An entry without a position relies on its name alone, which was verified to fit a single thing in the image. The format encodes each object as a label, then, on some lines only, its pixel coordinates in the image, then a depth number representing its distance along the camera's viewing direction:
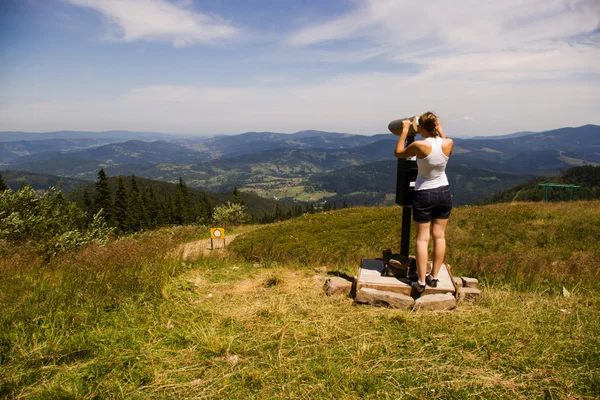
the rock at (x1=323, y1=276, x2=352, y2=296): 5.54
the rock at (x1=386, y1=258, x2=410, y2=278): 5.58
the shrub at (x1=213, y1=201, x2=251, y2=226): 51.06
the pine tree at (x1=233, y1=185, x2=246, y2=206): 64.82
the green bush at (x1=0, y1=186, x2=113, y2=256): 9.71
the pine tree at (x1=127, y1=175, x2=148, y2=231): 61.34
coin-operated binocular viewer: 5.28
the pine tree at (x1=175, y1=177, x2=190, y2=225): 66.31
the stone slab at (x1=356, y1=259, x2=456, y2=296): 5.13
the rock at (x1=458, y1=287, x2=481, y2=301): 5.20
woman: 4.66
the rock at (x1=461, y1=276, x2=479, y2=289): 5.85
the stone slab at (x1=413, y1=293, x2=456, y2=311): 4.80
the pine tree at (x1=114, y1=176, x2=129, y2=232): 59.97
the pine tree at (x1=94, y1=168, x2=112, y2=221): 55.97
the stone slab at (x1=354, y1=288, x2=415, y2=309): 4.93
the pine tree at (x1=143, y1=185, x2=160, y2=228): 64.64
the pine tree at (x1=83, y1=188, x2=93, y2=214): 63.27
